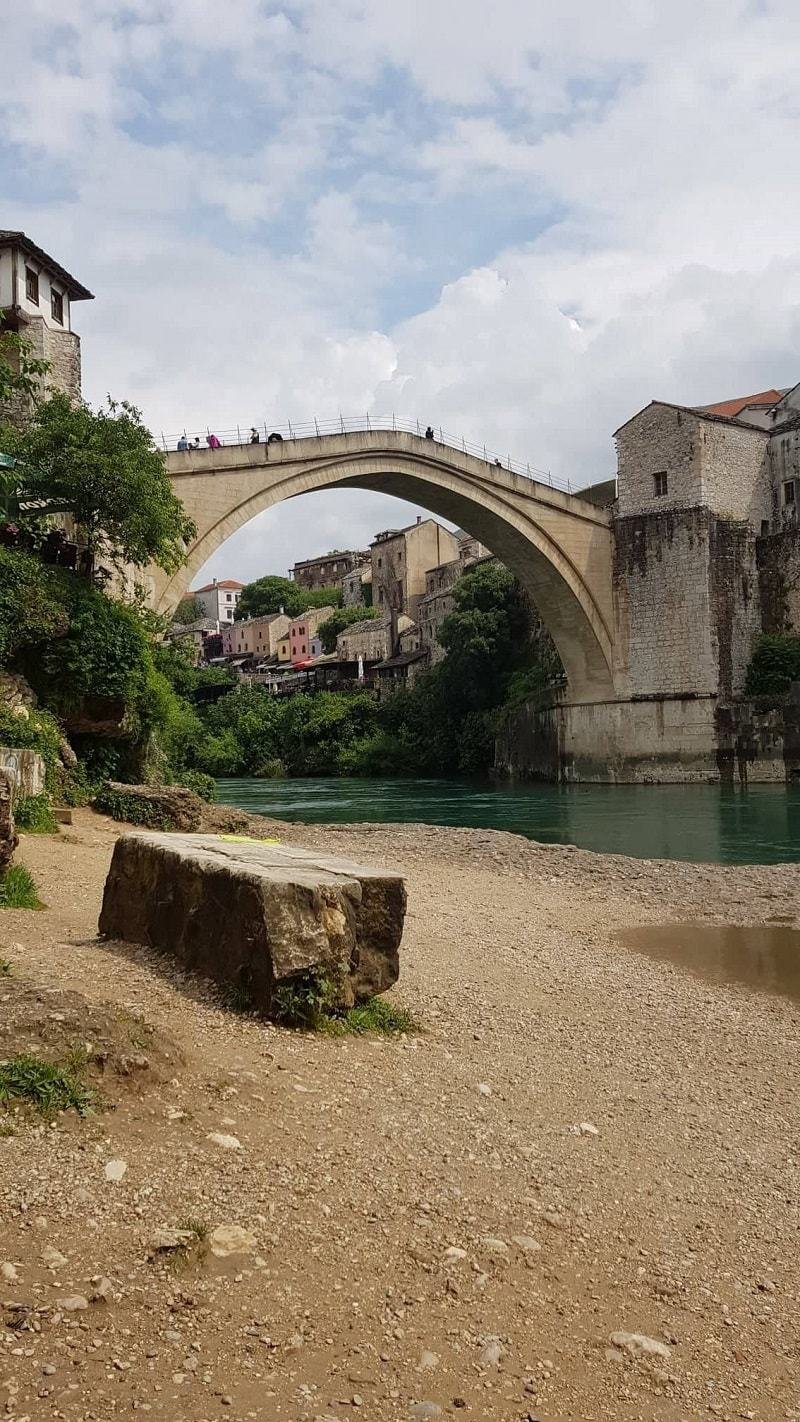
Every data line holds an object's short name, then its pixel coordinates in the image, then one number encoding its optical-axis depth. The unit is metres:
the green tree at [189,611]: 110.75
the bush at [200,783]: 20.97
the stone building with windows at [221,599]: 119.75
